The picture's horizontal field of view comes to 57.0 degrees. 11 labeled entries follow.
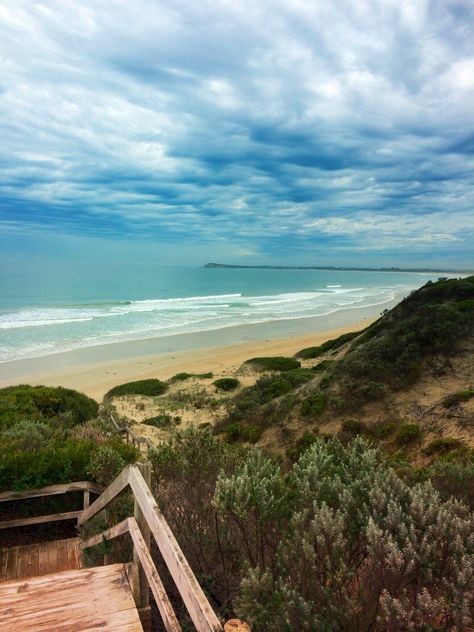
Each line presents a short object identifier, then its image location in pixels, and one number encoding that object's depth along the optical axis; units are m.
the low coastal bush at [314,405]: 12.65
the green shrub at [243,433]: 12.91
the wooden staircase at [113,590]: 2.63
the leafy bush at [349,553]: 2.32
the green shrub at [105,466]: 5.49
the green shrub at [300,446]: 10.76
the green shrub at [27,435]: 6.07
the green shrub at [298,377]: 18.58
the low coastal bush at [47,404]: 9.97
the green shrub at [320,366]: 20.56
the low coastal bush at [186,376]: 22.47
